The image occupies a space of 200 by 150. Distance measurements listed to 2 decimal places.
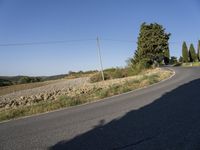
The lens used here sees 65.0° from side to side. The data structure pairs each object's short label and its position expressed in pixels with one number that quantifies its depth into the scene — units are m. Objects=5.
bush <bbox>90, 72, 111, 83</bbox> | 29.81
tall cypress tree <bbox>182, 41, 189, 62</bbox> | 54.28
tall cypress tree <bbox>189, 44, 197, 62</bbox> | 52.31
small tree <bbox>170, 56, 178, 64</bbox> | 64.00
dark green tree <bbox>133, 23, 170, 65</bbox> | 33.93
